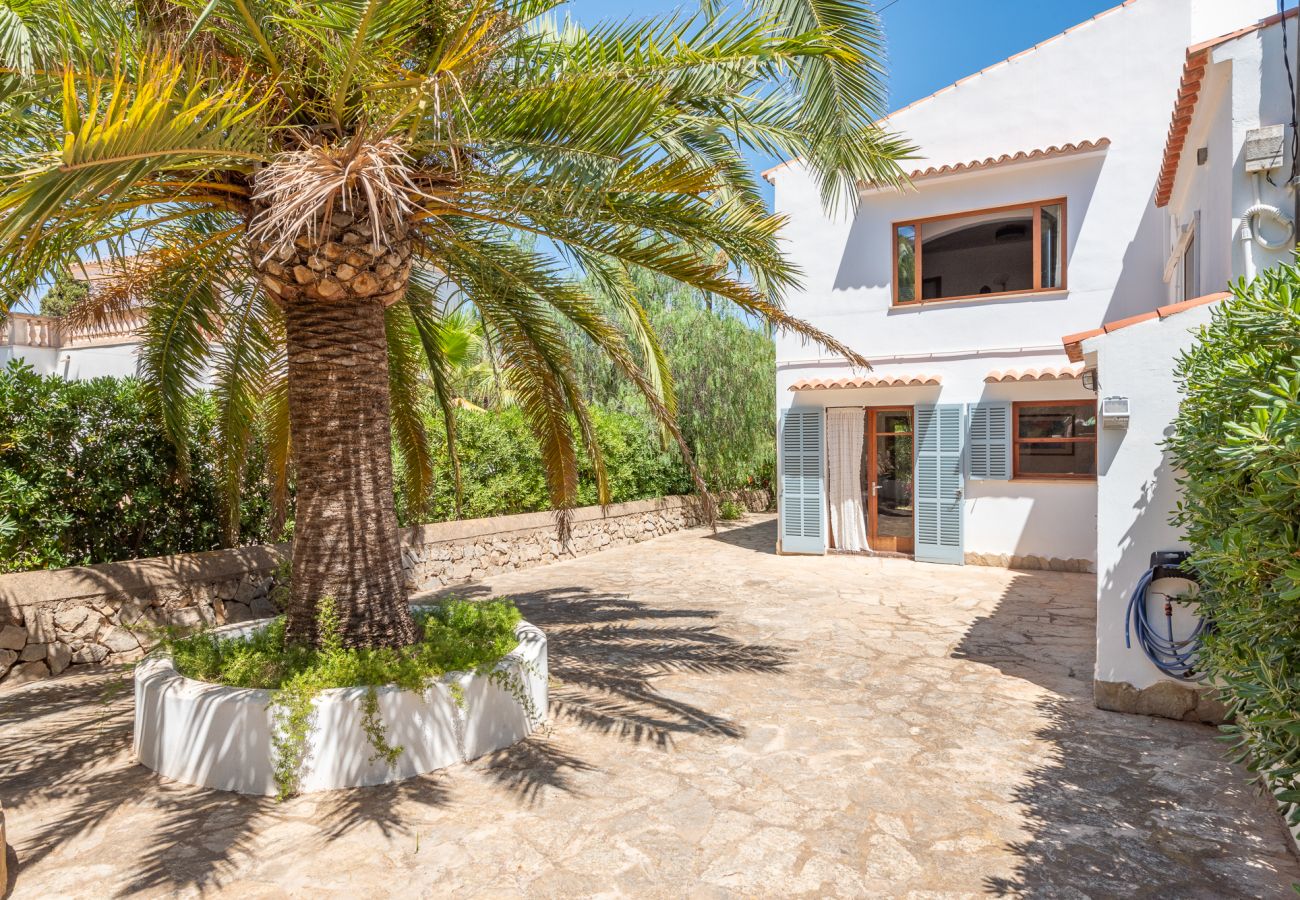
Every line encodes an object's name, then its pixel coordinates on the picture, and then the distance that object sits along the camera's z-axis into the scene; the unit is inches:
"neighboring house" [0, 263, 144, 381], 690.8
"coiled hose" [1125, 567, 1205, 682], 197.2
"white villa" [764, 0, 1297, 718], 411.5
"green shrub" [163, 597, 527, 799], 162.2
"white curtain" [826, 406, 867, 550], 489.4
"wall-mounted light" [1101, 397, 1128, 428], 204.7
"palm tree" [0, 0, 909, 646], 149.1
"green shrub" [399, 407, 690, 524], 418.9
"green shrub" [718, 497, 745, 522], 665.2
